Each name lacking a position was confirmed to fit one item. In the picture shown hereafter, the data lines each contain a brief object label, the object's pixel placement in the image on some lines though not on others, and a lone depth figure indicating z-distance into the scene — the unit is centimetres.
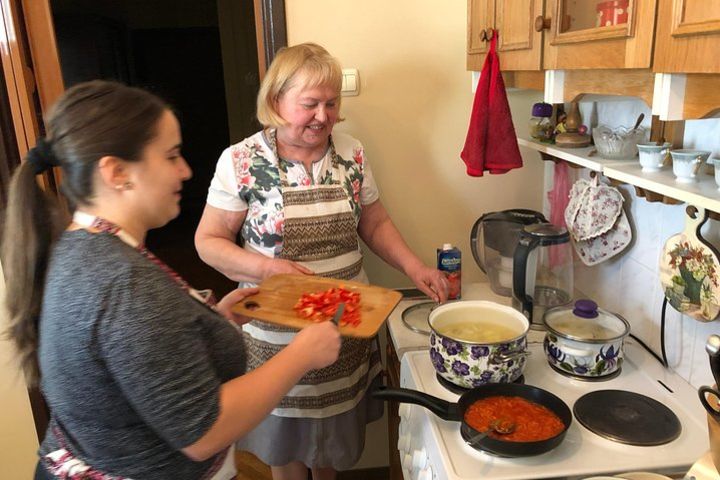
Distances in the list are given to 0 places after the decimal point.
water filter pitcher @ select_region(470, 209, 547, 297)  168
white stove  94
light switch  170
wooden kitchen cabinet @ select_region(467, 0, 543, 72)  117
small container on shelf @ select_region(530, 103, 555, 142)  158
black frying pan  94
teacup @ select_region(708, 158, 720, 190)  92
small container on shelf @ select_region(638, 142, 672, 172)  108
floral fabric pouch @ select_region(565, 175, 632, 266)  140
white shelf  89
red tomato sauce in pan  99
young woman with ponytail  79
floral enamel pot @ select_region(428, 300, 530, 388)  111
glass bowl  123
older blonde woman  143
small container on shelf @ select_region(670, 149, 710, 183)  98
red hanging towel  143
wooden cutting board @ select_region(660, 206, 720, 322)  104
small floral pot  119
